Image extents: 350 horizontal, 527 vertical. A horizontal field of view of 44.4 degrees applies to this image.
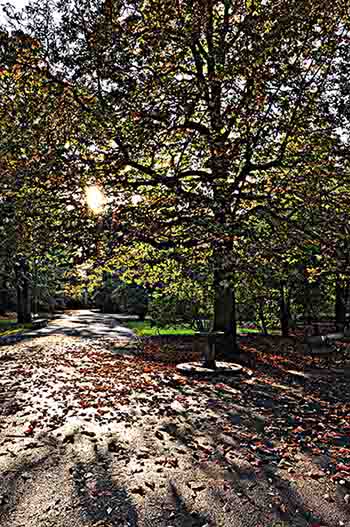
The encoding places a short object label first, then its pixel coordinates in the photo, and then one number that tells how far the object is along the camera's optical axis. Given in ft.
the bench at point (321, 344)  51.65
